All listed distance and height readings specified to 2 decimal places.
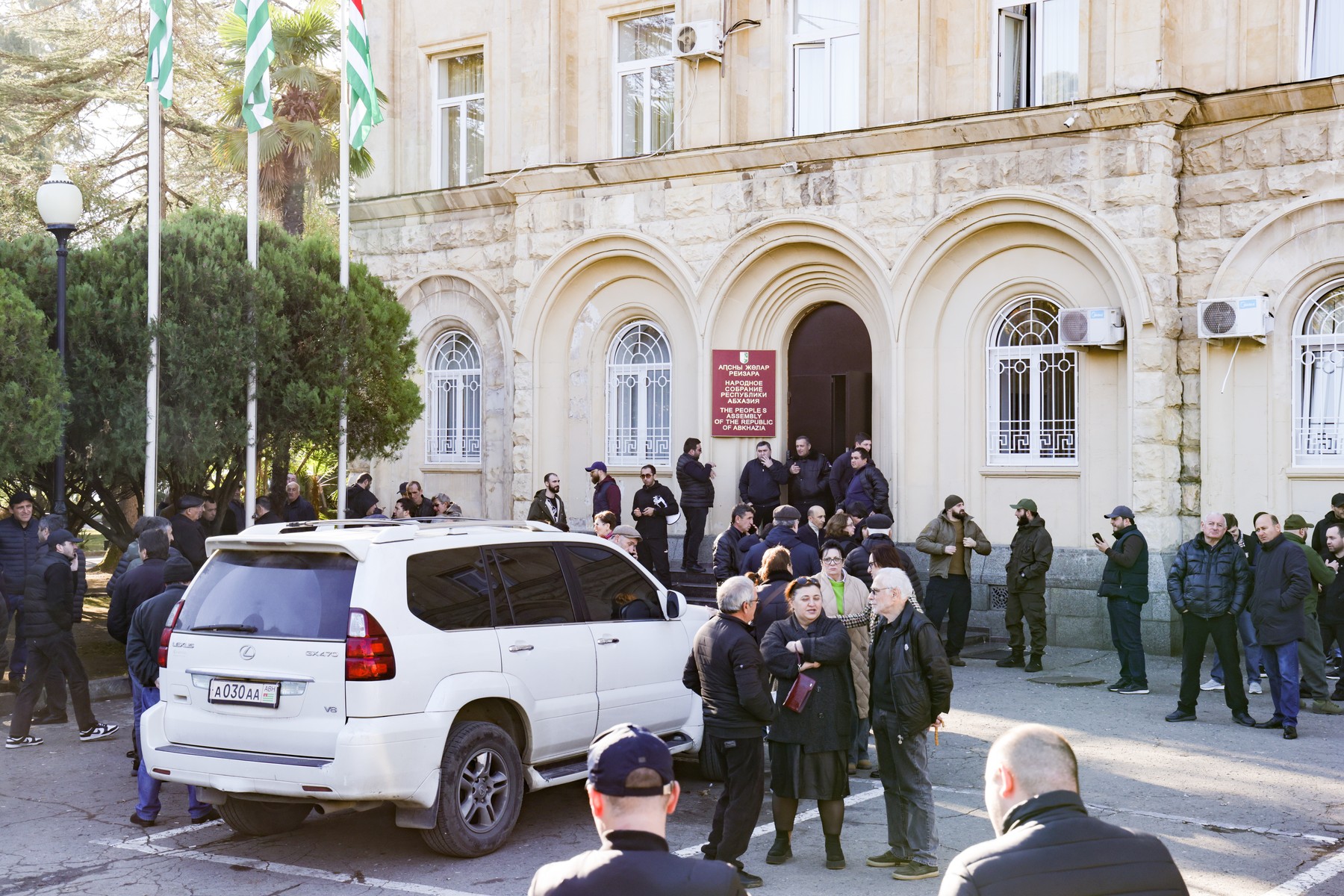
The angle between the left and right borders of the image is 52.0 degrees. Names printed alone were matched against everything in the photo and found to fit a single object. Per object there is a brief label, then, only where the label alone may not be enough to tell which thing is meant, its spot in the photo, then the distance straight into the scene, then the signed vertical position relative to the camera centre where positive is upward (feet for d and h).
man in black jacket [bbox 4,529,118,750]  36.14 -4.86
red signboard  63.00 +3.58
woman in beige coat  30.71 -3.12
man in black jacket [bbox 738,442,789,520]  59.82 -0.75
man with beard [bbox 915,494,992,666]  49.62 -3.66
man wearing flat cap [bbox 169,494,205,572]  45.48 -2.46
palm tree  74.49 +19.31
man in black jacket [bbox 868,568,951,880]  24.82 -4.46
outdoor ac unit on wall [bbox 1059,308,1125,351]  52.42 +5.35
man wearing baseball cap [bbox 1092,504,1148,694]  43.80 -4.07
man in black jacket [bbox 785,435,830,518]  59.88 -0.54
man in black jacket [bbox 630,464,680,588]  59.11 -2.36
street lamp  43.98 +7.88
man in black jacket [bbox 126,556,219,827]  28.48 -4.29
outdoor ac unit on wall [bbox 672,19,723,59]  62.13 +19.24
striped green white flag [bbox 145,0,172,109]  48.47 +14.78
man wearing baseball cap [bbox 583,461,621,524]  60.95 -1.15
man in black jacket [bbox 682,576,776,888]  24.08 -4.39
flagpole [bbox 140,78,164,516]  46.85 +3.62
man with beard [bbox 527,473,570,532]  60.80 -1.85
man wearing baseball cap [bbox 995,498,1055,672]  48.67 -3.93
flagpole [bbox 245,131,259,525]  51.06 +2.26
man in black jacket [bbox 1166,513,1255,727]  38.29 -3.83
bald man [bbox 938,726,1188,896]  10.30 -2.89
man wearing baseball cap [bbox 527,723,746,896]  10.18 -2.86
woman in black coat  24.63 -4.65
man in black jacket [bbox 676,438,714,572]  60.34 -1.23
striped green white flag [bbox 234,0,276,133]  51.19 +14.78
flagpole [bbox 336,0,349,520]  55.36 +10.04
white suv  24.08 -3.94
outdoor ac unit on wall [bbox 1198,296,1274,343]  49.42 +5.38
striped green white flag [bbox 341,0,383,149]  55.93 +15.91
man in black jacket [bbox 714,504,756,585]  43.98 -2.70
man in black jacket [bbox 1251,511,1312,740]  37.14 -4.10
